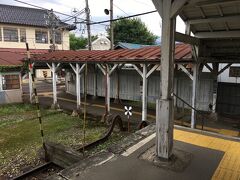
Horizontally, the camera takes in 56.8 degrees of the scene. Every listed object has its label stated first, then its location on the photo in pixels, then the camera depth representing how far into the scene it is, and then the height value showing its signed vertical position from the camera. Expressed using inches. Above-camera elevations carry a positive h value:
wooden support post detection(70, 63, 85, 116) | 518.9 -5.5
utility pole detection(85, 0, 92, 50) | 786.9 +209.9
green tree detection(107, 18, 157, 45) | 1395.2 +268.8
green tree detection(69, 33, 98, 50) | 1951.3 +275.3
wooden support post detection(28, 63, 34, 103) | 674.3 -62.3
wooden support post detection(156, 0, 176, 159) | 182.9 -15.1
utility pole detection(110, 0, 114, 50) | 763.0 +201.1
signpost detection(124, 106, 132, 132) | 382.9 -64.3
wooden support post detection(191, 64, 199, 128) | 358.6 -16.7
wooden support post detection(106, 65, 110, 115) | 467.2 -36.9
